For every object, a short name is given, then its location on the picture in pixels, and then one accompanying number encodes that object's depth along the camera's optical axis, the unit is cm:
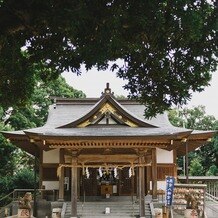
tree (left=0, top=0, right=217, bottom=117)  670
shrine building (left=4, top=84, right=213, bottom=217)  1725
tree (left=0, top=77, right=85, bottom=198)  2664
